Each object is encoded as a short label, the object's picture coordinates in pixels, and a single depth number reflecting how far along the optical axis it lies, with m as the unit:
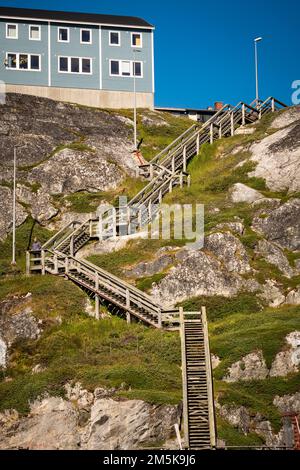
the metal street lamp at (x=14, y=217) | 63.06
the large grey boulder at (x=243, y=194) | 65.38
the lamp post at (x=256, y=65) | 83.65
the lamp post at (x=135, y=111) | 77.06
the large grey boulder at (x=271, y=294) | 56.94
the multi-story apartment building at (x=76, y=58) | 84.38
